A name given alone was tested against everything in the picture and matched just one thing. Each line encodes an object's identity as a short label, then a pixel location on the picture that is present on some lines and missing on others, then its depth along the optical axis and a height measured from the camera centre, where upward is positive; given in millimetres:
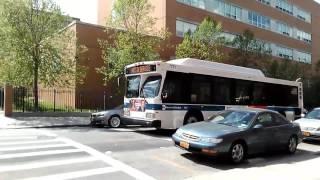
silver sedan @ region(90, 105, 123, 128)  13842 -1139
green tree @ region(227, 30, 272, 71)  26871 +3892
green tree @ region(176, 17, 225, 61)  21749 +3925
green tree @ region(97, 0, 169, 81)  18751 +3854
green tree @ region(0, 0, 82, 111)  16240 +2944
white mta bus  11169 +125
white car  11088 -1297
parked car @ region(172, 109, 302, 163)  7510 -1142
